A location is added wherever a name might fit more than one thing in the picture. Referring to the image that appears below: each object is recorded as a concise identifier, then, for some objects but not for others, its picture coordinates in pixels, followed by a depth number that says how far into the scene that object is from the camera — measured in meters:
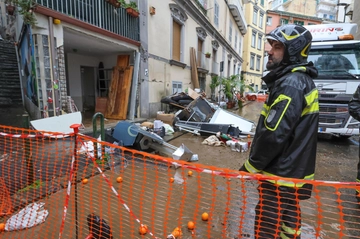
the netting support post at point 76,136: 1.94
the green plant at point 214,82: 14.24
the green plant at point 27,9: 4.30
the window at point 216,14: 15.49
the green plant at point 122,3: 7.01
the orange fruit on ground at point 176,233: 2.10
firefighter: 1.42
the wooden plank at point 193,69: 12.24
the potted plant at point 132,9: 7.28
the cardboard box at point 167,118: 7.38
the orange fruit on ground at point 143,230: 2.13
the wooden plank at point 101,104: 8.44
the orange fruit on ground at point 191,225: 2.26
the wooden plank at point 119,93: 7.93
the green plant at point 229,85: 13.58
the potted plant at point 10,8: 5.55
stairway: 7.50
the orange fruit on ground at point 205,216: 2.41
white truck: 5.25
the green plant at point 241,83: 14.58
